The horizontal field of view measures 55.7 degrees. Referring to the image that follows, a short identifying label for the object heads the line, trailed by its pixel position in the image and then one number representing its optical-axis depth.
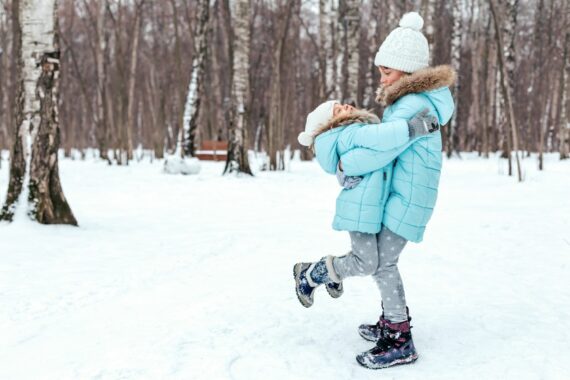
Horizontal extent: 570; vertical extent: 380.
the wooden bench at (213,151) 17.08
